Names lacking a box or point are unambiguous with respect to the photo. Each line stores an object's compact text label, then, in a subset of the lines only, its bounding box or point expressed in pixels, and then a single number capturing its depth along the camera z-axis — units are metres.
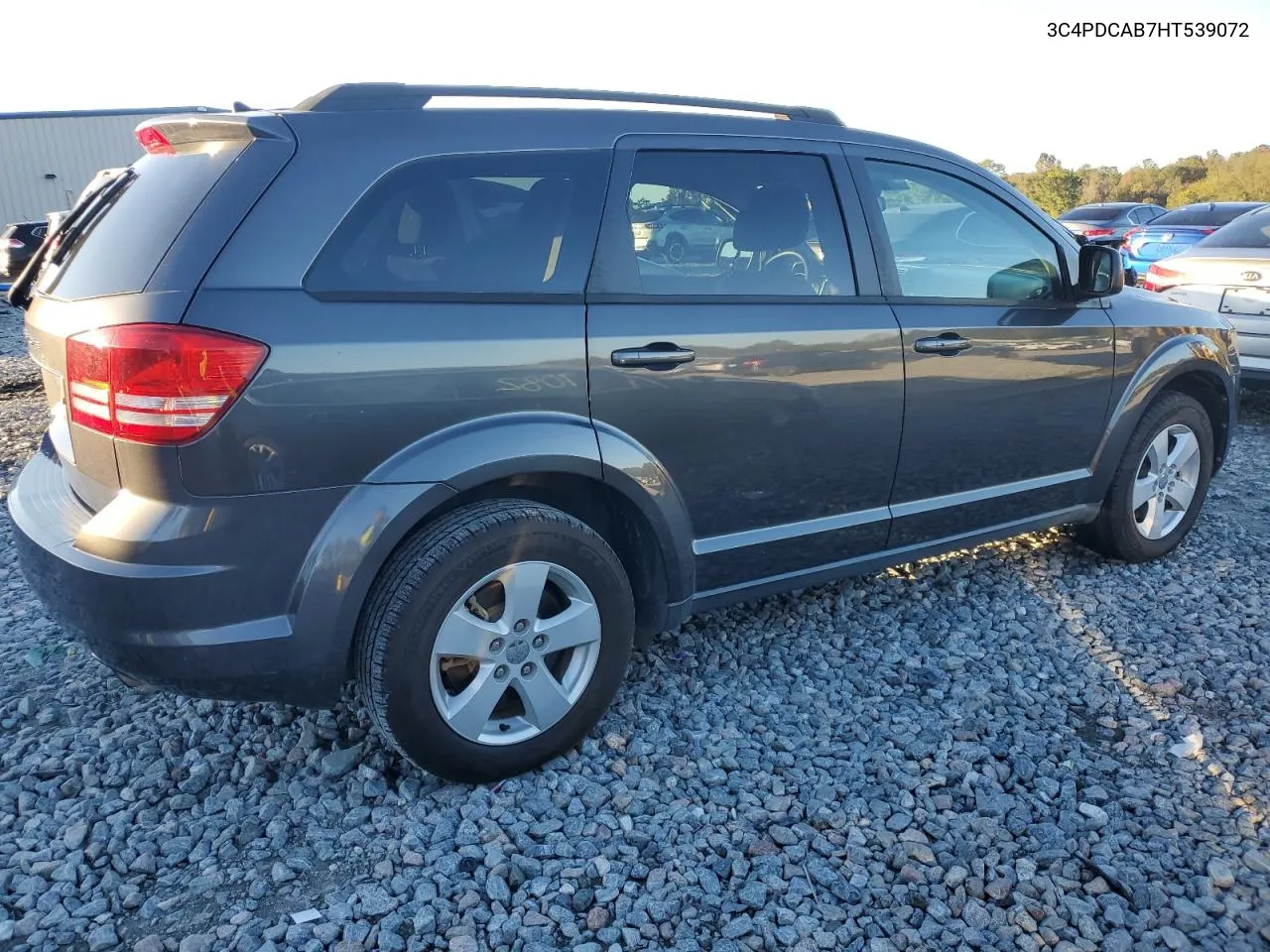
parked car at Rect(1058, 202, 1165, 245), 15.66
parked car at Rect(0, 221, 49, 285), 11.07
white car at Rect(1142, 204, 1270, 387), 6.64
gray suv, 2.22
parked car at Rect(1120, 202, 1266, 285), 11.73
